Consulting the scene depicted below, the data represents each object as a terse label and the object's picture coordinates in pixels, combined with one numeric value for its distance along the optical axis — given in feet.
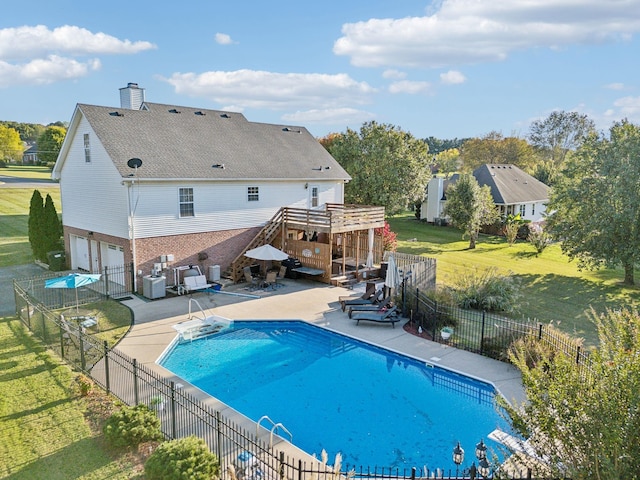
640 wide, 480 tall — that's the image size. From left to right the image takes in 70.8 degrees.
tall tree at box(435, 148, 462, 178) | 350.02
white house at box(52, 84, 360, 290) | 67.21
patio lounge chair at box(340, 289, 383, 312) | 59.77
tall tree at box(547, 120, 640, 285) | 79.15
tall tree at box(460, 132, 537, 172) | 253.03
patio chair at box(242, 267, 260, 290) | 73.61
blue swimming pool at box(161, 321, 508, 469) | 32.65
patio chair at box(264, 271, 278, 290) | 73.22
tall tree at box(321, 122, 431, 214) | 130.82
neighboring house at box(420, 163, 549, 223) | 150.10
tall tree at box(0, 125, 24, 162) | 261.65
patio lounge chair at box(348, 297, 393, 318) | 57.72
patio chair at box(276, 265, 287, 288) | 78.07
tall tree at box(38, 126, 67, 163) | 293.04
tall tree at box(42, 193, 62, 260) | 83.82
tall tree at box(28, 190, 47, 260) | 82.33
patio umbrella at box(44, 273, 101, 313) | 50.78
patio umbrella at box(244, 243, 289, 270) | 72.23
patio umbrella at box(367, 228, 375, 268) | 80.74
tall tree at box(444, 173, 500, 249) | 116.57
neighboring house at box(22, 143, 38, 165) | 325.09
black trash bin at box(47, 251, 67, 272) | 81.05
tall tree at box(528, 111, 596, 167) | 271.69
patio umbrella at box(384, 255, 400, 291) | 59.36
